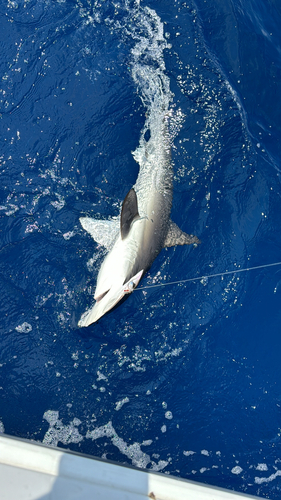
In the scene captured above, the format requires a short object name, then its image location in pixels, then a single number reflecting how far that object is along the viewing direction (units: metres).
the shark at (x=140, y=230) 3.50
